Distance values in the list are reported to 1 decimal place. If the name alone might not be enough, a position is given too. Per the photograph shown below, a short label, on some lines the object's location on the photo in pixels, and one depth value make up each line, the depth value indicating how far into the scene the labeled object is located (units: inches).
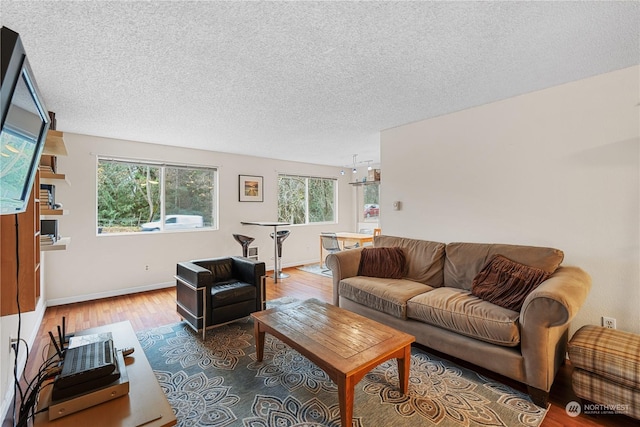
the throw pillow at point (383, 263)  125.7
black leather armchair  109.3
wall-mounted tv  31.8
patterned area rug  68.1
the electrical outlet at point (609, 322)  89.1
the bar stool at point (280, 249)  207.9
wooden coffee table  61.9
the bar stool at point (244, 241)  196.4
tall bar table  195.2
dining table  202.8
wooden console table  45.6
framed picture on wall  214.5
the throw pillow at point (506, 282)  86.0
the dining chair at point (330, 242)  211.5
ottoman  63.1
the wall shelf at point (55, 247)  91.7
